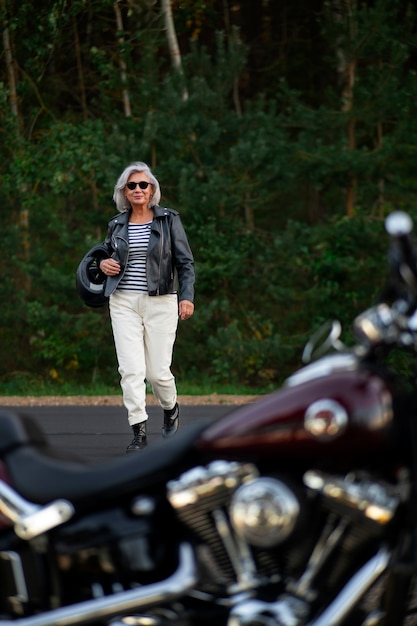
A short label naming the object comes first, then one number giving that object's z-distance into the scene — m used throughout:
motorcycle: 2.96
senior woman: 8.14
